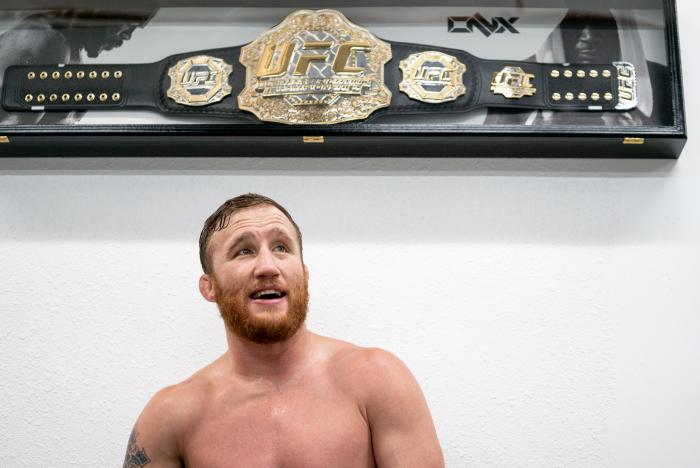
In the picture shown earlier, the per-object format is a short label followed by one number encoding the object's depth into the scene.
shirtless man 1.51
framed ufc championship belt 1.96
